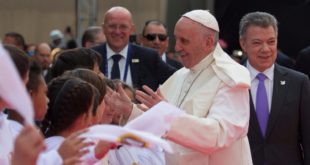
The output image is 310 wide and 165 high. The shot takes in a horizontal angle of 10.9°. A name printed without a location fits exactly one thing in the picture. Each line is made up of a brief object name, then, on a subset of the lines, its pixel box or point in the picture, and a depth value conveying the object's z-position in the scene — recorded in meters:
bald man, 15.66
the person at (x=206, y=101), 10.12
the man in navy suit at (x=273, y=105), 12.66
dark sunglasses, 19.59
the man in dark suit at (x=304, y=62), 17.38
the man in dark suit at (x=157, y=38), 19.50
